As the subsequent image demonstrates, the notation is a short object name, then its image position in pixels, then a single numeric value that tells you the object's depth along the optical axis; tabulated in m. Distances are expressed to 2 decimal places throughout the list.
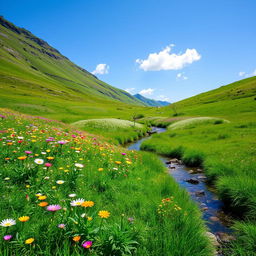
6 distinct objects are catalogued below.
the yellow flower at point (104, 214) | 2.62
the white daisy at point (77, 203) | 2.71
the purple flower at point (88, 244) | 2.31
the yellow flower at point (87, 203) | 2.66
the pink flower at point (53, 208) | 2.46
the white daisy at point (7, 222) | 2.24
